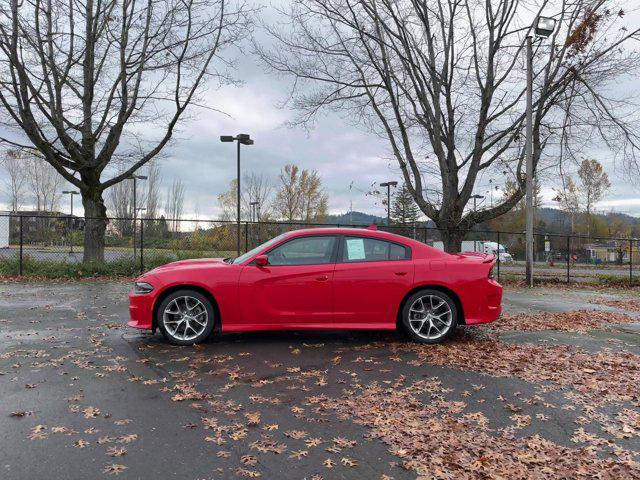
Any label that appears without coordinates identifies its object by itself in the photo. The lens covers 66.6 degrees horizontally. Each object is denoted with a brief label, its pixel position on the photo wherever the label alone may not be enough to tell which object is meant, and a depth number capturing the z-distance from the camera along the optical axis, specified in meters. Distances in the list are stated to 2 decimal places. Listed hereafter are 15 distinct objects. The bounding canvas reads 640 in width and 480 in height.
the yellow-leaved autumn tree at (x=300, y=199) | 47.00
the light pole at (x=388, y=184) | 28.05
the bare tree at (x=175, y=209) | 58.81
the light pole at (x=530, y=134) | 13.32
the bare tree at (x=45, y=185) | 55.19
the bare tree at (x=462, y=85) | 15.88
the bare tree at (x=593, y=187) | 65.88
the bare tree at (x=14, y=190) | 55.12
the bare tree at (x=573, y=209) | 61.53
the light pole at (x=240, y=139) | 20.53
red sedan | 6.27
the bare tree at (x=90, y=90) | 15.41
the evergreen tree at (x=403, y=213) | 61.44
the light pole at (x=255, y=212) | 44.73
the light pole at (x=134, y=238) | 18.16
